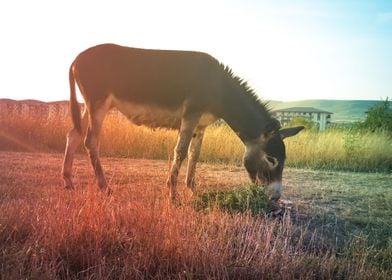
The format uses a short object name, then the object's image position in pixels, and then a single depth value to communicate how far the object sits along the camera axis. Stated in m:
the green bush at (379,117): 20.84
